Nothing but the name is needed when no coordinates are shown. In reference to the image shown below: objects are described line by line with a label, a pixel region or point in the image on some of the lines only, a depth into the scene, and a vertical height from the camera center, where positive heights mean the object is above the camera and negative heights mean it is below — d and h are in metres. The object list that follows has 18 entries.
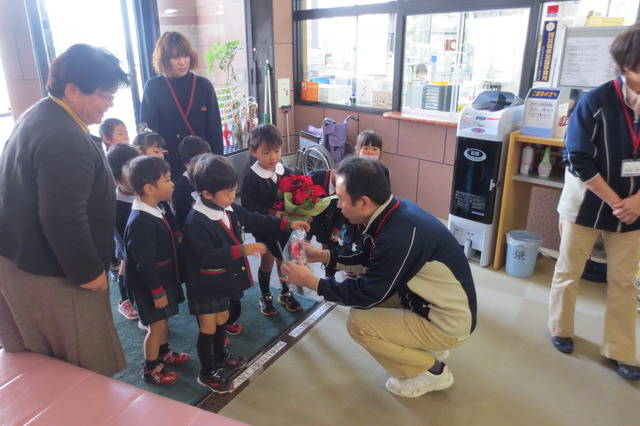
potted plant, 4.38 +0.12
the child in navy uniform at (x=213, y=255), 1.70 -0.69
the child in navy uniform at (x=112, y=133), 2.61 -0.34
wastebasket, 2.85 -1.16
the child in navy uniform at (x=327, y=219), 2.38 -0.80
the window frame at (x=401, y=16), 3.14 +0.47
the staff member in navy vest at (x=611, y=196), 1.82 -0.53
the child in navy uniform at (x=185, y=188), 2.12 -0.54
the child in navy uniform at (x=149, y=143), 2.33 -0.36
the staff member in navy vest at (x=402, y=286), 1.61 -0.80
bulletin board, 2.50 +0.09
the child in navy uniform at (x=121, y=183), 2.14 -0.54
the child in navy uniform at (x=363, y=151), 2.43 -0.44
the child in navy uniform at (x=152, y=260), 1.70 -0.73
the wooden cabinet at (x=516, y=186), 2.77 -0.75
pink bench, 1.23 -0.94
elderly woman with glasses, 1.24 -0.41
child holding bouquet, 2.19 -0.52
